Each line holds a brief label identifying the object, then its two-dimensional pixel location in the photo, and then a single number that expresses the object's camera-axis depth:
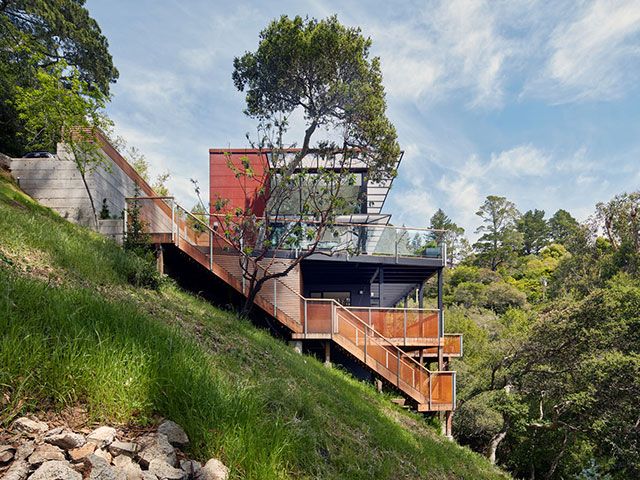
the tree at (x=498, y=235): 55.53
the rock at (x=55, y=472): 1.92
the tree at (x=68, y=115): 9.73
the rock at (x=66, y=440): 2.14
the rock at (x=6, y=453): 1.97
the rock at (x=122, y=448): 2.28
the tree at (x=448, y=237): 13.72
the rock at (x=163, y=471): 2.28
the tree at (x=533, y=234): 65.81
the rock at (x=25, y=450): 2.02
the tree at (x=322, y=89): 14.84
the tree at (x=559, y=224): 66.59
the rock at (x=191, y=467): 2.44
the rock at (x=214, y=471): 2.47
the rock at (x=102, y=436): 2.27
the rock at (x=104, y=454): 2.18
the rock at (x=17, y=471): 1.89
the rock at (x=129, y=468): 2.19
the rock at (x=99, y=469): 2.05
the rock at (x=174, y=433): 2.58
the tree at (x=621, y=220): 28.56
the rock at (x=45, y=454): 2.02
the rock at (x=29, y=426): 2.15
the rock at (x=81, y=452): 2.12
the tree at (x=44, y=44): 12.98
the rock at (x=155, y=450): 2.34
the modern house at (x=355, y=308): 10.66
